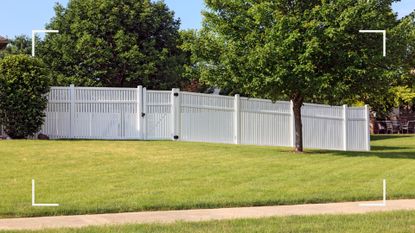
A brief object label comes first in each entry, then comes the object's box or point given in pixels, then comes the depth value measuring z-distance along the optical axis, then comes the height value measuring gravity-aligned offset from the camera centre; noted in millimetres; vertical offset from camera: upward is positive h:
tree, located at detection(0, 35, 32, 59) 41625 +6144
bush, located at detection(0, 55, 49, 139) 19172 +1002
